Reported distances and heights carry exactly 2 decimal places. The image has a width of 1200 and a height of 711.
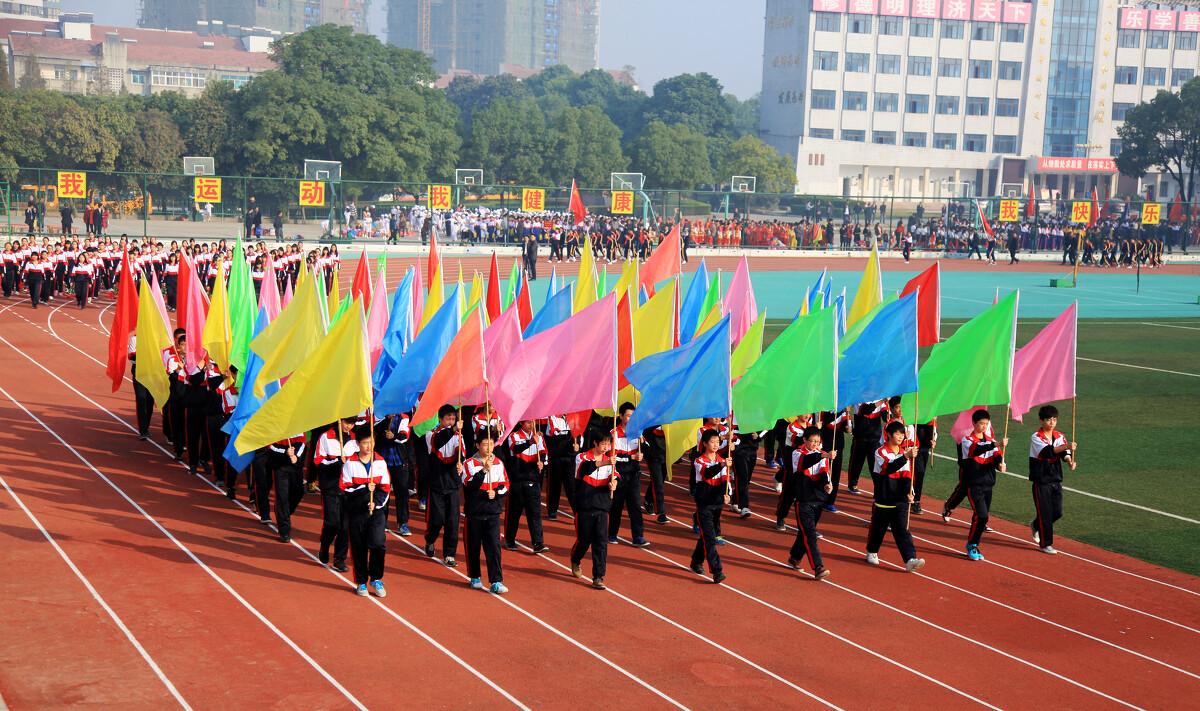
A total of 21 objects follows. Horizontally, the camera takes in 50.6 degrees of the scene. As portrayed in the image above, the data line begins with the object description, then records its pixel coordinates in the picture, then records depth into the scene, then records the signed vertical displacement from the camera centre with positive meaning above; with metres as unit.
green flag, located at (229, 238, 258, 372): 14.55 -1.26
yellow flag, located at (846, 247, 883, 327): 15.75 -0.83
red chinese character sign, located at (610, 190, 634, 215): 50.84 +0.63
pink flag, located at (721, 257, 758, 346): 16.81 -1.03
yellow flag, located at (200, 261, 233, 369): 14.41 -1.43
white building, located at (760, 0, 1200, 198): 92.81 +10.66
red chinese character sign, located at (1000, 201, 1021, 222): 55.59 +0.90
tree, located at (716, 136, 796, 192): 85.56 +3.84
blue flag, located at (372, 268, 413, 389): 14.30 -1.44
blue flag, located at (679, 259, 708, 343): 16.12 -1.10
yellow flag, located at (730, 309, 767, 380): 13.77 -1.45
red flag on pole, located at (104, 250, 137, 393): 16.81 -1.67
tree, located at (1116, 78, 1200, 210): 71.75 +5.96
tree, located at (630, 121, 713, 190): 80.94 +3.93
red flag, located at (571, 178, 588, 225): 36.34 +0.26
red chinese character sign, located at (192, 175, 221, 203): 45.81 +0.49
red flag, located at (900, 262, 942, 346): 15.70 -0.99
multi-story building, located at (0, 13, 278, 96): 138.50 +16.17
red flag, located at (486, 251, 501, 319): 16.41 -1.07
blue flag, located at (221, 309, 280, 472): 12.51 -2.06
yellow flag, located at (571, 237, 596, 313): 15.86 -0.86
